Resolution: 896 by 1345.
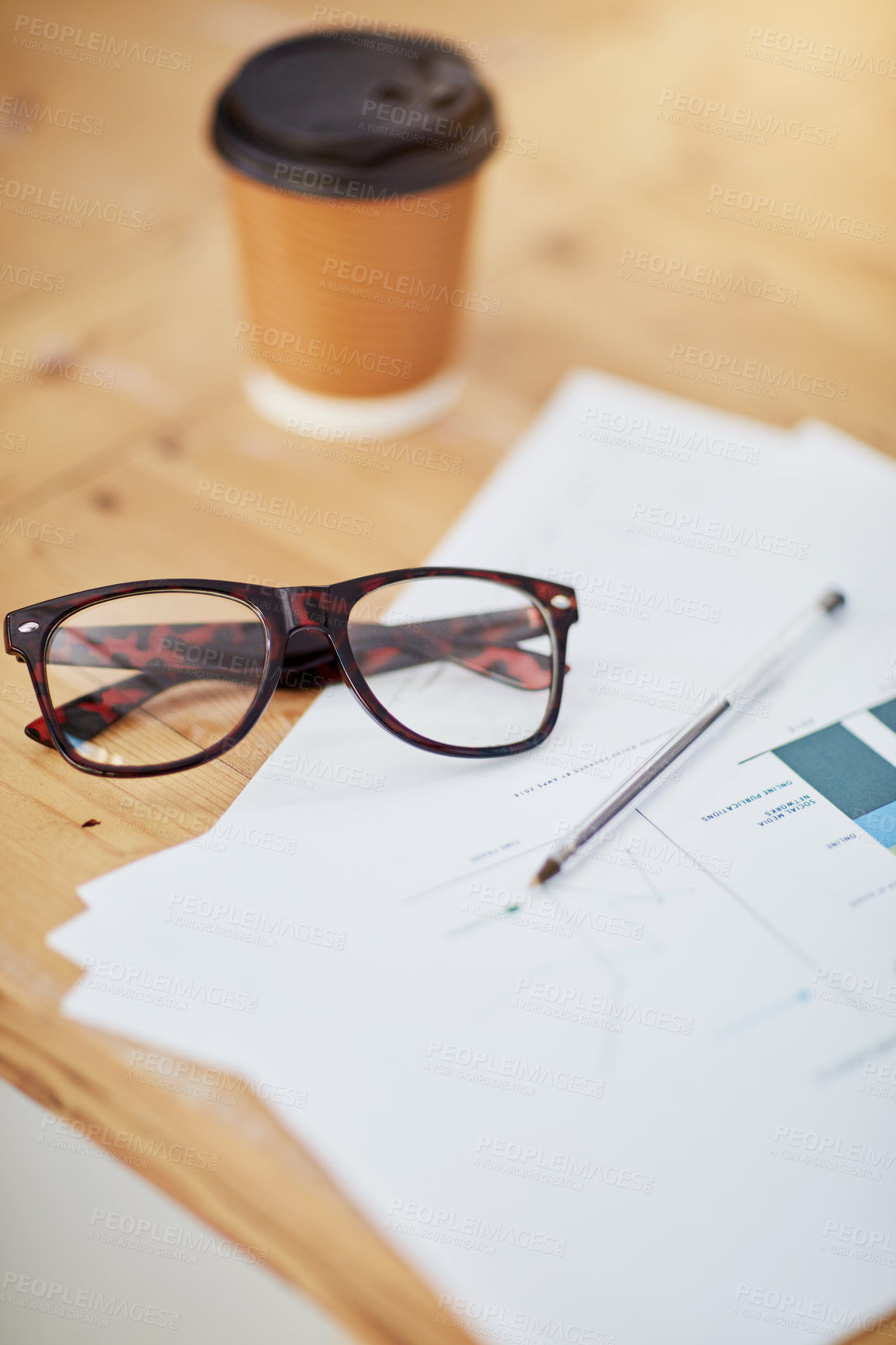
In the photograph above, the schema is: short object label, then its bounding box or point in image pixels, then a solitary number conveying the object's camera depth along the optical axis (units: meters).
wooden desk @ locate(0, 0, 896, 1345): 0.39
